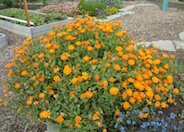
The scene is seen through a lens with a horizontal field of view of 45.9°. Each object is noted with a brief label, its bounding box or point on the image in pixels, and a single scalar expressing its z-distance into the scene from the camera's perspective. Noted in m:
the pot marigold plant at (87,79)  1.70
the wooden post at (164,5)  6.51
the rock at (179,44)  3.74
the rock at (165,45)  3.66
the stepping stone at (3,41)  4.13
